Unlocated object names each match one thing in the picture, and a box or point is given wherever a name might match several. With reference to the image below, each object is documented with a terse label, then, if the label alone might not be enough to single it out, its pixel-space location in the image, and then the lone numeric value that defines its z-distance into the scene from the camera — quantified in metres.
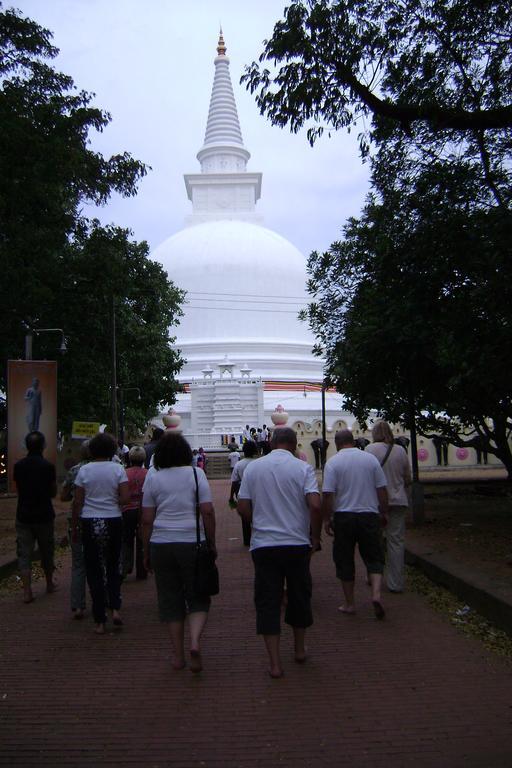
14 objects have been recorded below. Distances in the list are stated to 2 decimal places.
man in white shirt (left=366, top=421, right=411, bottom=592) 8.95
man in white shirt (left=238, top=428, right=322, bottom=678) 6.20
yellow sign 19.98
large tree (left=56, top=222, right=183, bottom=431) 16.20
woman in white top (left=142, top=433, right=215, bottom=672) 6.31
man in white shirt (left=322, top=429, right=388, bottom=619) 7.88
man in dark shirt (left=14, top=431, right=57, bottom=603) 9.01
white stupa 44.12
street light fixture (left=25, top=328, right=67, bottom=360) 17.92
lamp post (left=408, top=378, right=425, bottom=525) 14.52
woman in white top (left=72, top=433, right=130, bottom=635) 7.62
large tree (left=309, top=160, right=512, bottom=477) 10.46
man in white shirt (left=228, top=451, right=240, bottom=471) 25.05
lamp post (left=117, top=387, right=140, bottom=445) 31.58
